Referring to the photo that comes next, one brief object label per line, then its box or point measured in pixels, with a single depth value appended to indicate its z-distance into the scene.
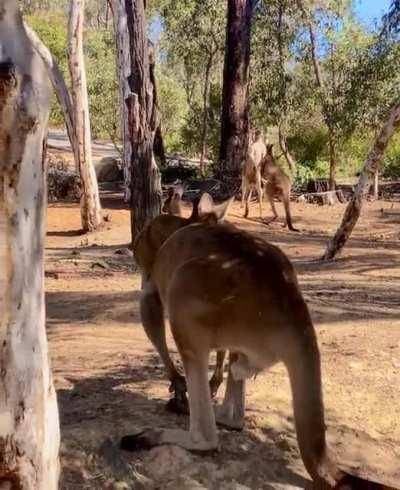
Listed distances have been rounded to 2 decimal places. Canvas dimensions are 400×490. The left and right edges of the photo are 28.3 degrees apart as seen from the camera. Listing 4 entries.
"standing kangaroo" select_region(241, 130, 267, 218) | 18.50
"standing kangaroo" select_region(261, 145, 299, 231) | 17.31
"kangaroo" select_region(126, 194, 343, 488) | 3.27
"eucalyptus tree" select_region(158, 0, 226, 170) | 25.89
